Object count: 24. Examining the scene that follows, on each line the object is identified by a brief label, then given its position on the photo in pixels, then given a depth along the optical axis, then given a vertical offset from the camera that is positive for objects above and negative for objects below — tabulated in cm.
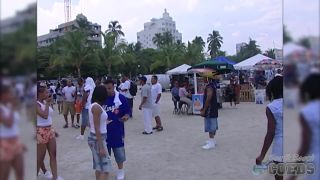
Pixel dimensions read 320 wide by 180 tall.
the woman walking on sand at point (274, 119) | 249 -33
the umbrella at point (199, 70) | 1017 +62
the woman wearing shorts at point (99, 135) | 331 -60
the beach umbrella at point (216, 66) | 1116 +82
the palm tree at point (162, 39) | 4734 +853
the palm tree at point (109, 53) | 3091 +379
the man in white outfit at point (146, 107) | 717 -57
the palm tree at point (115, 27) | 4580 +1014
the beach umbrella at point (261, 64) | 1252 +100
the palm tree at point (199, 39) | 5042 +879
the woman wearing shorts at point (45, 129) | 347 -57
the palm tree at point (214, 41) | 5708 +945
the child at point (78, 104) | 802 -53
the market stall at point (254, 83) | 1299 +12
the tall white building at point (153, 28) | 8721 +1901
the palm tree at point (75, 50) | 2430 +350
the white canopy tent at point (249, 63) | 1415 +118
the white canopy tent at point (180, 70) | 1950 +115
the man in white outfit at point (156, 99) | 751 -37
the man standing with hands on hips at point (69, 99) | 809 -37
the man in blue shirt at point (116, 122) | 382 -51
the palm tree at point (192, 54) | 3668 +428
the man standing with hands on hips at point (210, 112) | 559 -55
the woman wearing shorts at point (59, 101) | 1018 -55
